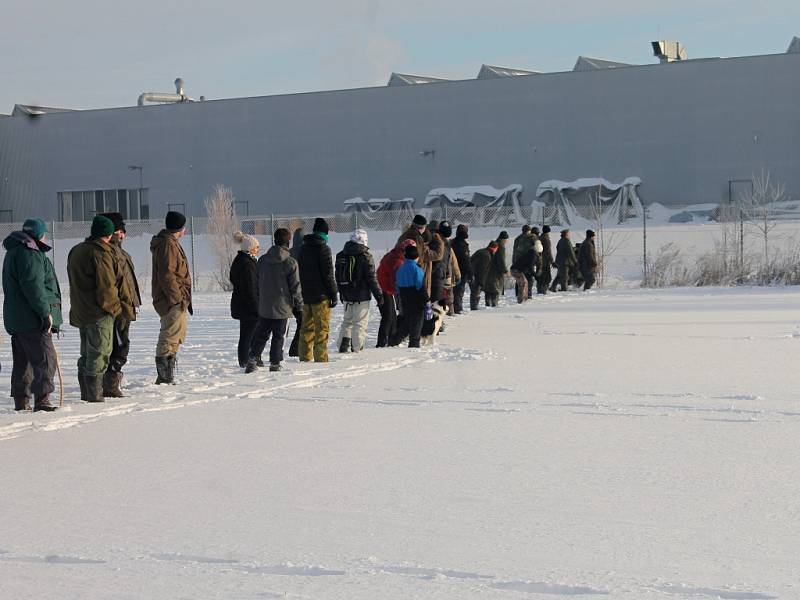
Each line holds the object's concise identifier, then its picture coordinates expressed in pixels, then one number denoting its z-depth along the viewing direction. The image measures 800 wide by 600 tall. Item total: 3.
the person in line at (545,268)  26.50
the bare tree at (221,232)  32.59
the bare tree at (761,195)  41.56
